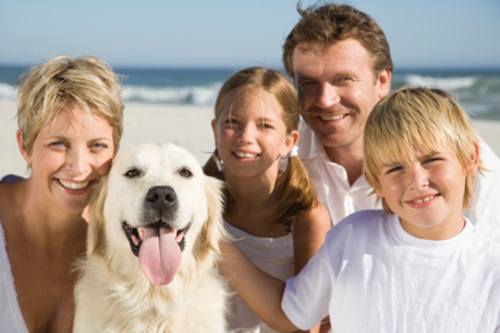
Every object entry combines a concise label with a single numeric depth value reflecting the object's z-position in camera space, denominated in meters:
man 4.13
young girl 3.71
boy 2.74
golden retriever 2.87
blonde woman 3.05
